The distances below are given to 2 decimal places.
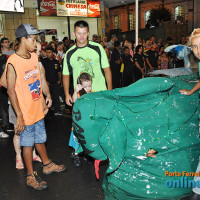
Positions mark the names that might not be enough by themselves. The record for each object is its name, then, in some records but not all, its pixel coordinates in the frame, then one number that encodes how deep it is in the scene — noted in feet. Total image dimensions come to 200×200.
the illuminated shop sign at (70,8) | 48.72
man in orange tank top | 8.62
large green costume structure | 6.27
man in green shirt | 10.03
